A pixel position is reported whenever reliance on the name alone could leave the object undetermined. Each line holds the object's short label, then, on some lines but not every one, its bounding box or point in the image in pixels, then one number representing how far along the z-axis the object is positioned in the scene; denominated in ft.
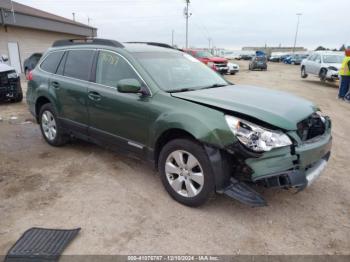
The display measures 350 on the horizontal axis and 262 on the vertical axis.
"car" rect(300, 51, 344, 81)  50.82
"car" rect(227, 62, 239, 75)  74.50
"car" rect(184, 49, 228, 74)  67.36
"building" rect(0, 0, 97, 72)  65.10
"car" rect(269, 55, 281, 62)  181.37
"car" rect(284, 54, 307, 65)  144.05
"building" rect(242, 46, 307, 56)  291.38
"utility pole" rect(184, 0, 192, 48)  140.77
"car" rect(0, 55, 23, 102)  30.03
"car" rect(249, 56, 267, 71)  96.53
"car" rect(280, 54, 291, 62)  169.05
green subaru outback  9.73
